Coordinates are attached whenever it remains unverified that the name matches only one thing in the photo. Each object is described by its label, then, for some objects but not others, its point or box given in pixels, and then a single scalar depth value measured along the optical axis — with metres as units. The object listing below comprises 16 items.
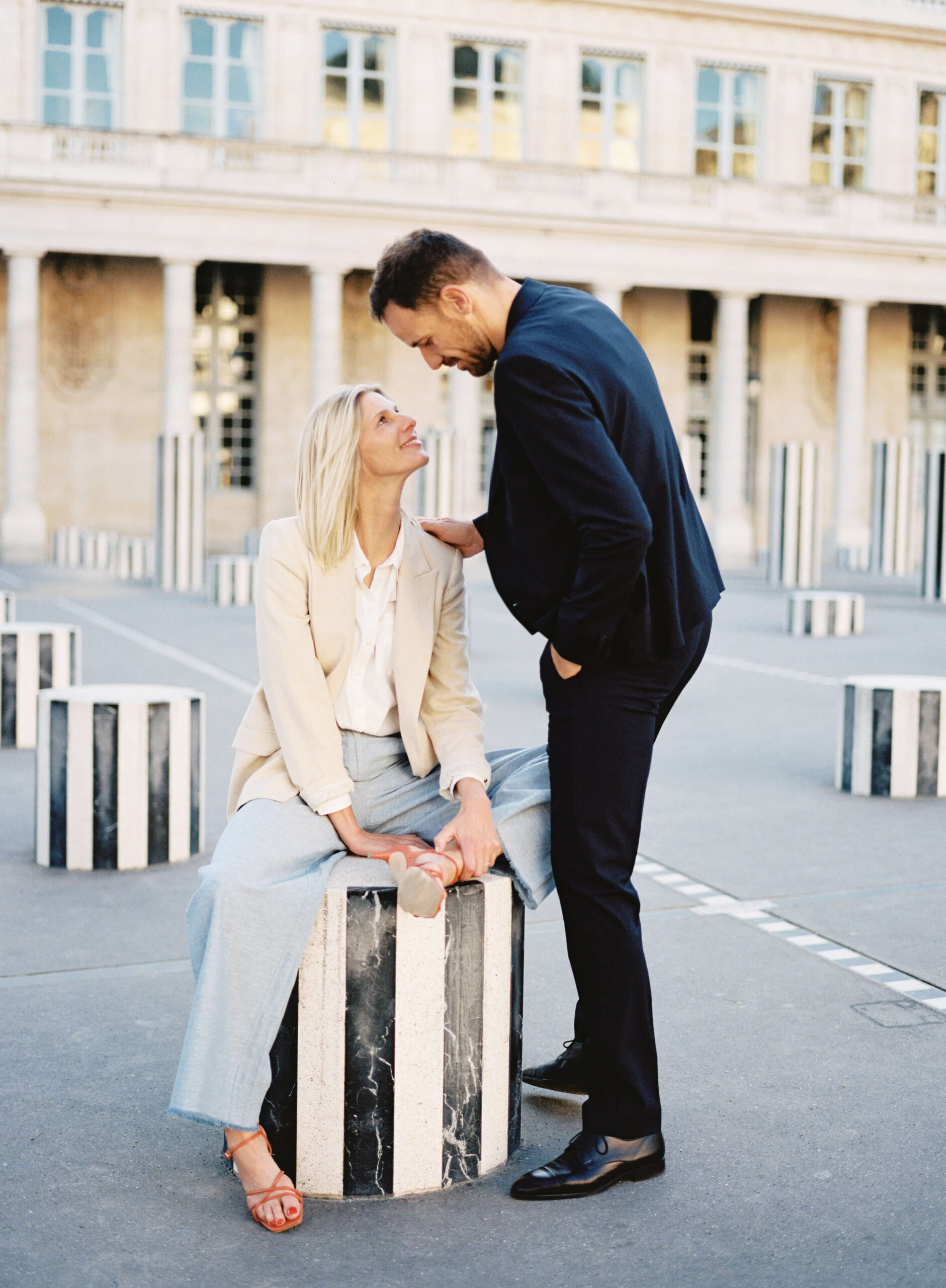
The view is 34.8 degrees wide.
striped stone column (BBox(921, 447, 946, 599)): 17.14
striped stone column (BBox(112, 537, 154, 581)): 23.77
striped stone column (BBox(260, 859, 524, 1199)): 2.77
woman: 2.71
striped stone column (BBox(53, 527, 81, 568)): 27.02
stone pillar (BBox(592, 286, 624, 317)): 32.75
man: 2.74
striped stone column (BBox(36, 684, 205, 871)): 5.25
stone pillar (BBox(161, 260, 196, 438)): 30.67
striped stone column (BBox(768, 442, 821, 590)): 20.50
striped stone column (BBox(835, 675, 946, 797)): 6.66
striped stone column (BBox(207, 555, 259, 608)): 17.17
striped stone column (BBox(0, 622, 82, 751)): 7.81
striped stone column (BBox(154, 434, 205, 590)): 20.17
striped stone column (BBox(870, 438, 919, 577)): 24.39
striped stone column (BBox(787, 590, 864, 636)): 14.28
